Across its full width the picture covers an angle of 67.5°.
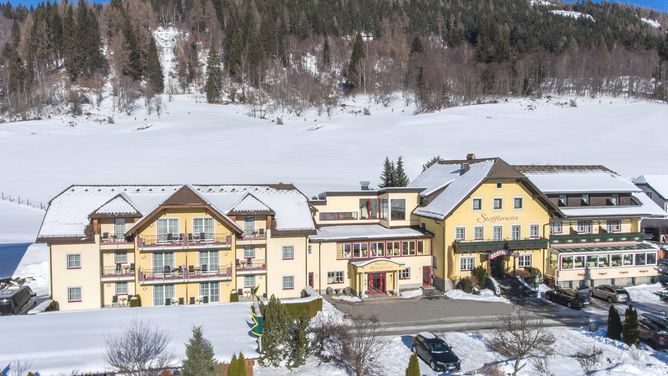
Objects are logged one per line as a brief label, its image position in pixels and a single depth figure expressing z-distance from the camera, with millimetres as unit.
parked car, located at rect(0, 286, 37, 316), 28984
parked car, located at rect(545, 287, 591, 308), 33375
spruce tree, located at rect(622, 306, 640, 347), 26453
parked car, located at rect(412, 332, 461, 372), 23406
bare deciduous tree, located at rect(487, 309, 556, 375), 23016
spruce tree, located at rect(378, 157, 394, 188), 58062
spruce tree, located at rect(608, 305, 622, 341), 27594
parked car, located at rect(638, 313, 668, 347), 26688
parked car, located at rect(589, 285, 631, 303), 34656
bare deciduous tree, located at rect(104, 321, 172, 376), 19389
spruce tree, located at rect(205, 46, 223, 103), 118312
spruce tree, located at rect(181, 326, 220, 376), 18438
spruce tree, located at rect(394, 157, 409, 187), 57500
